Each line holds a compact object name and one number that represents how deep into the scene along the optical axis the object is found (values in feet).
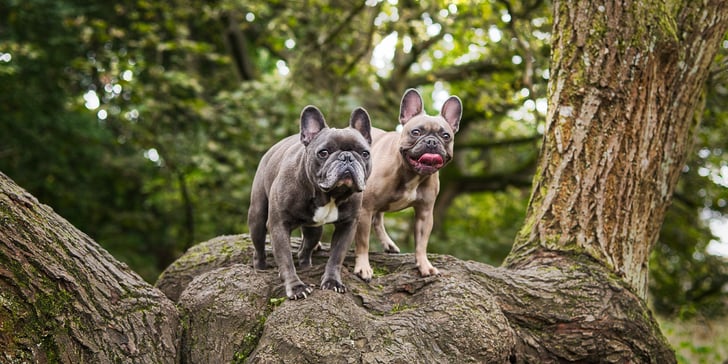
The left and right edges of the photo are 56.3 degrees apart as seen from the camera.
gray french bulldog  16.29
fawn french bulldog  17.58
